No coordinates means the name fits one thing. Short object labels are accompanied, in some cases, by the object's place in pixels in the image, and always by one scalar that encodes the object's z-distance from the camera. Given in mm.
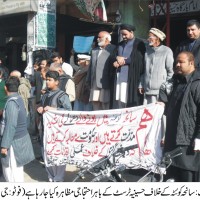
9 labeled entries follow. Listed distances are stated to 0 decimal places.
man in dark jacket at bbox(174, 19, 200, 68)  5777
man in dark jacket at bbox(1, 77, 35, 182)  5281
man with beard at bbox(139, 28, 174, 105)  6125
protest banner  5242
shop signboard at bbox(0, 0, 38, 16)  11359
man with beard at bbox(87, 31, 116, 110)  6773
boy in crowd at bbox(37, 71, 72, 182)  5957
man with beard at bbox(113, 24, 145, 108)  6441
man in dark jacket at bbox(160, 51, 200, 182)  4289
